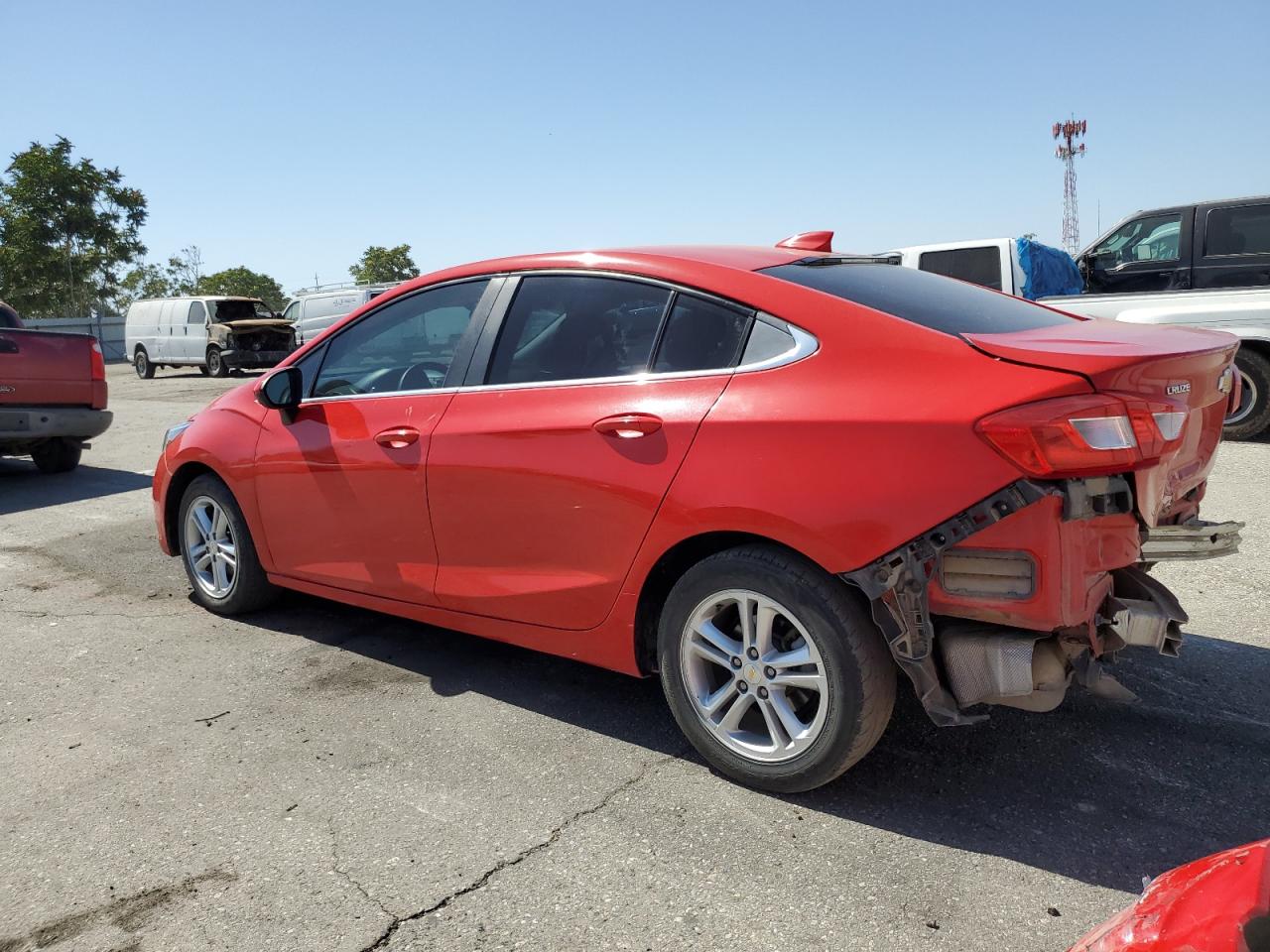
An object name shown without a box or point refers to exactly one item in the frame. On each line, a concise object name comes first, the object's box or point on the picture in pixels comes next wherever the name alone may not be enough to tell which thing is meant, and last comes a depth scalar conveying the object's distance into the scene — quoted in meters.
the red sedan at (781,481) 2.50
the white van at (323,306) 21.92
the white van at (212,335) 23.48
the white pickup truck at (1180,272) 8.81
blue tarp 12.27
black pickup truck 10.22
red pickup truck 8.52
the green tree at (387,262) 56.78
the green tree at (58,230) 37.66
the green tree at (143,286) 59.00
